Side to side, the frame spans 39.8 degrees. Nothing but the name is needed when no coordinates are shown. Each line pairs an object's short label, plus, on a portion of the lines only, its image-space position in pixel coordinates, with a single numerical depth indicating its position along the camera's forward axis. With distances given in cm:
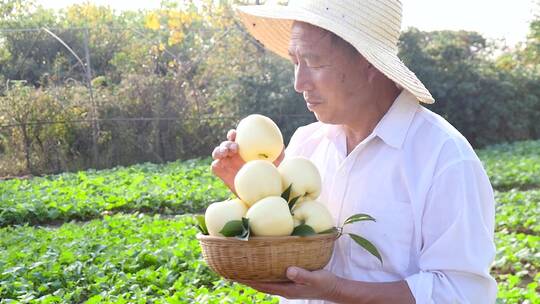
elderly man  169
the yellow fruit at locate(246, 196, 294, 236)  165
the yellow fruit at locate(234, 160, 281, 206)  174
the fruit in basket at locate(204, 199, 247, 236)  170
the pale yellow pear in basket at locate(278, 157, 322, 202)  176
